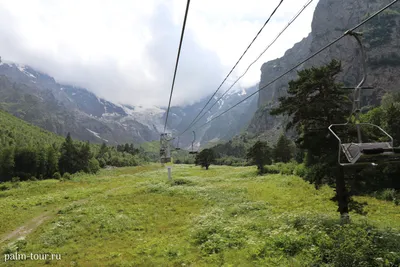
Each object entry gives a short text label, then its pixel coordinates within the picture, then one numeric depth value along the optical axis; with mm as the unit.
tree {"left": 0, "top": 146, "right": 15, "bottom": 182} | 79562
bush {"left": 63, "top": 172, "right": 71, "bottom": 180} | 85638
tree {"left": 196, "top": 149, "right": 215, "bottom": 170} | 104938
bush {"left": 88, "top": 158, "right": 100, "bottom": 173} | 109125
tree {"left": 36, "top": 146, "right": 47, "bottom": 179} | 86688
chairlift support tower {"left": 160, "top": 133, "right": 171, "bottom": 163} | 51262
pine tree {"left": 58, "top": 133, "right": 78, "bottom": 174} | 100312
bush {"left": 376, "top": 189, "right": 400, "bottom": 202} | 31231
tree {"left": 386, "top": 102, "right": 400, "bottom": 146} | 45038
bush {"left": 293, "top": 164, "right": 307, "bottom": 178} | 55581
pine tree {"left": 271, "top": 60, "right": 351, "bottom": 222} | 19088
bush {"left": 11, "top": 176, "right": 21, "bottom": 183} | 73125
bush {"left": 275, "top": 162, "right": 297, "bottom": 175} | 65125
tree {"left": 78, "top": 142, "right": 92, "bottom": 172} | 104938
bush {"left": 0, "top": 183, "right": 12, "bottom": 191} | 63812
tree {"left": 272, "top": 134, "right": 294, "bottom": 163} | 107625
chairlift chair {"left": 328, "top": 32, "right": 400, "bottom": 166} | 8859
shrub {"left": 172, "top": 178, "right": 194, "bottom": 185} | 57919
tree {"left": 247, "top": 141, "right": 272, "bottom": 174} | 72750
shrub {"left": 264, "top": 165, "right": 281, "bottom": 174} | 73625
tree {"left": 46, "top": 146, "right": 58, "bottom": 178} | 90562
